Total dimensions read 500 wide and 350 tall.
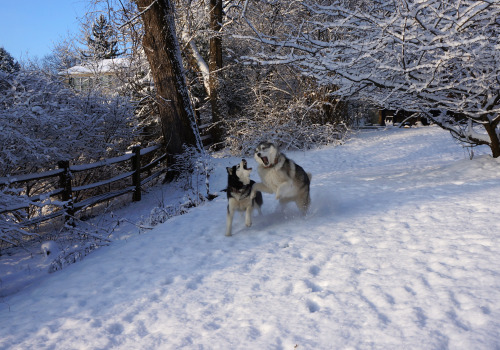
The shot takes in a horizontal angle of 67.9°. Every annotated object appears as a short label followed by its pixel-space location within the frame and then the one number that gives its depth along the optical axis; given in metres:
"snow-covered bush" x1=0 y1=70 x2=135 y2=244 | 6.36
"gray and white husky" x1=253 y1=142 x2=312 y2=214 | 5.25
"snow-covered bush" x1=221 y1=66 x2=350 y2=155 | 14.48
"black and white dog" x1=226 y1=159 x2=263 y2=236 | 5.08
